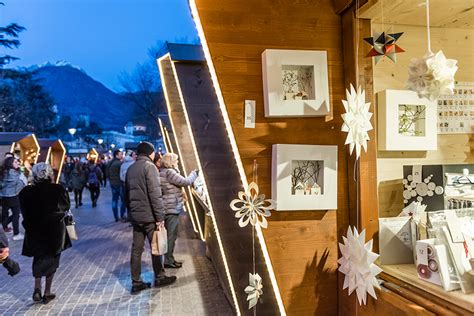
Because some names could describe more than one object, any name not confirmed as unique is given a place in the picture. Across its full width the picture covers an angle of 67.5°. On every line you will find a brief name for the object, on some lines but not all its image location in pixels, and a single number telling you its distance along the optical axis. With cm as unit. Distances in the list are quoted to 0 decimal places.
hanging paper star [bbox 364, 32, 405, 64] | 196
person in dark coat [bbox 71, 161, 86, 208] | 1173
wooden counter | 154
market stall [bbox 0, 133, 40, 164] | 1123
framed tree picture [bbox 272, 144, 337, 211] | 218
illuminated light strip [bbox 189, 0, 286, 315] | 214
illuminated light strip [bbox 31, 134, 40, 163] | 1181
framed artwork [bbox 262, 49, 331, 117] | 216
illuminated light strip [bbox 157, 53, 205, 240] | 615
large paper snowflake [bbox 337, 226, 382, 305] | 196
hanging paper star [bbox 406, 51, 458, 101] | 156
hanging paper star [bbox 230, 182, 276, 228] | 216
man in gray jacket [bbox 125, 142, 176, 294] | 434
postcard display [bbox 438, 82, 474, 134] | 243
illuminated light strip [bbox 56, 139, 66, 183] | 1297
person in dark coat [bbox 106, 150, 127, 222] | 874
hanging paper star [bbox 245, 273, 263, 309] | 230
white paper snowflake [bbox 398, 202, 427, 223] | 215
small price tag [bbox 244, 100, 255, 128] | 218
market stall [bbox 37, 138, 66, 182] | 1234
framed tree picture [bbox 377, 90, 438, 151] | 228
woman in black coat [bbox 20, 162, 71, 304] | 398
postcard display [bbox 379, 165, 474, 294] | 169
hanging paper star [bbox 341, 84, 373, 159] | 202
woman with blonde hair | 506
